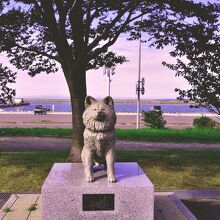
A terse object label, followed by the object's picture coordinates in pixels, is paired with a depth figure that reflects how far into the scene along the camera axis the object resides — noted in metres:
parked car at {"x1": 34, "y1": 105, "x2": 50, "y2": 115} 52.91
